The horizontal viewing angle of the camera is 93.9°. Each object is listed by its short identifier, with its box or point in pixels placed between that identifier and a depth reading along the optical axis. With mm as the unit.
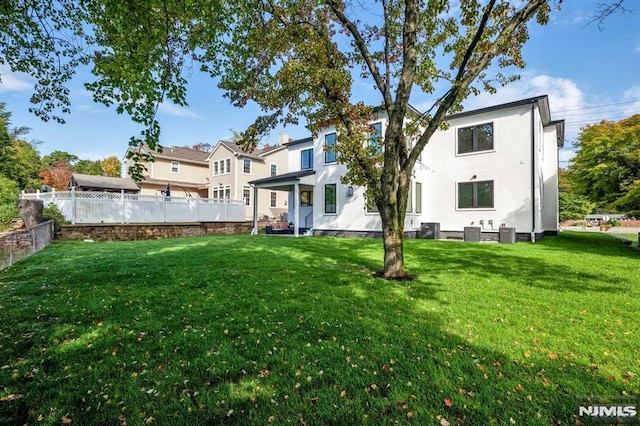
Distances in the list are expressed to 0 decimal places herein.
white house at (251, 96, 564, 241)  13688
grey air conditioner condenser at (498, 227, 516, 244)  12922
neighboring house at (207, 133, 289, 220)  27234
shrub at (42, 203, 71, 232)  12906
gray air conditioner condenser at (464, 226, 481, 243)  13828
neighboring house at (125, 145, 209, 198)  27109
